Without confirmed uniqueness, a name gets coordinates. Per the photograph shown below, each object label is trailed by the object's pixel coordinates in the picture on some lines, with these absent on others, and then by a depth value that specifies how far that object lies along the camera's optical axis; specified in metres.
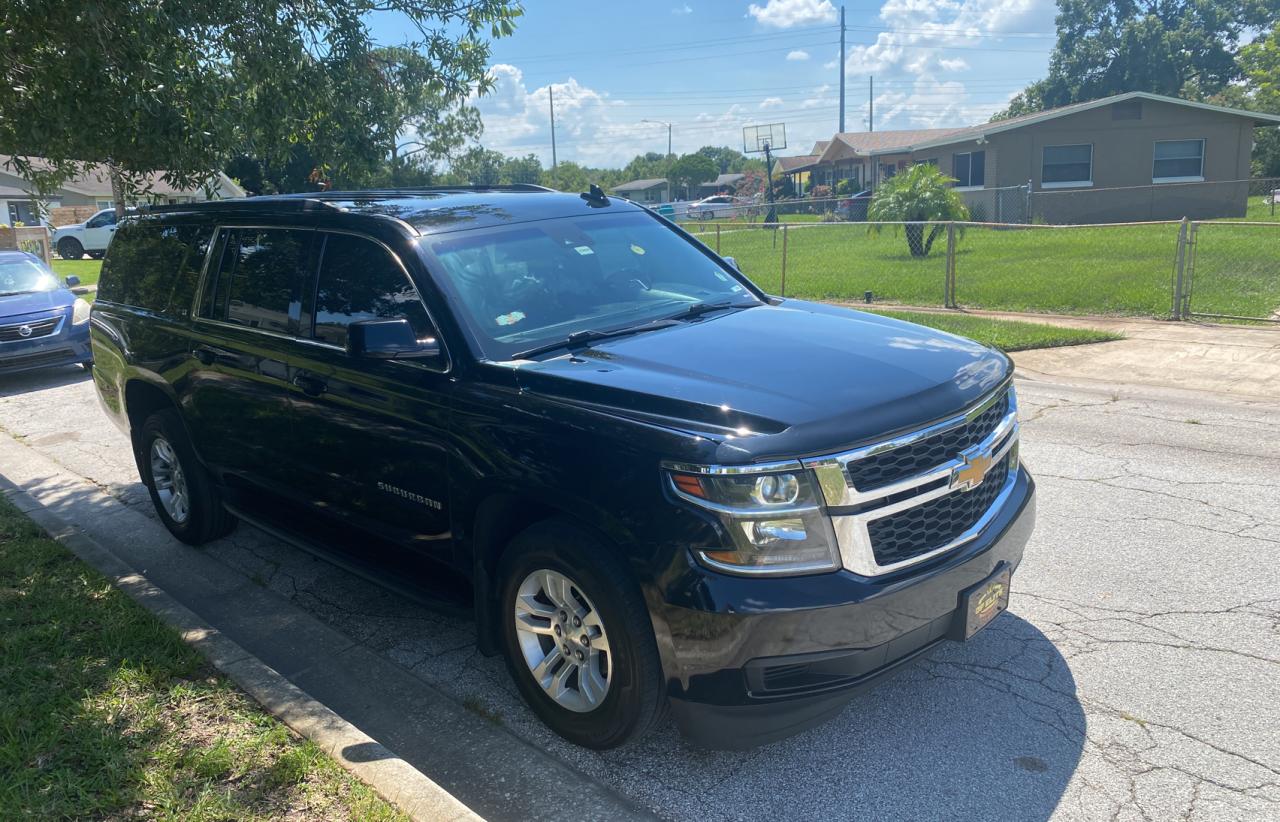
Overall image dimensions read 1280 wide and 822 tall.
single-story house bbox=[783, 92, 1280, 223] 29.48
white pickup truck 35.69
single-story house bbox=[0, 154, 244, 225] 43.97
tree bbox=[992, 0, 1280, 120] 63.94
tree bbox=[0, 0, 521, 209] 5.87
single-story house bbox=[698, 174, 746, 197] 100.81
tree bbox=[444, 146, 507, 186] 38.94
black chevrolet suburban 3.01
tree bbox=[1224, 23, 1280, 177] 46.41
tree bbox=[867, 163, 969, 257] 22.42
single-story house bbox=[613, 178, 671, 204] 104.49
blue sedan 11.52
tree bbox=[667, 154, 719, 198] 107.94
